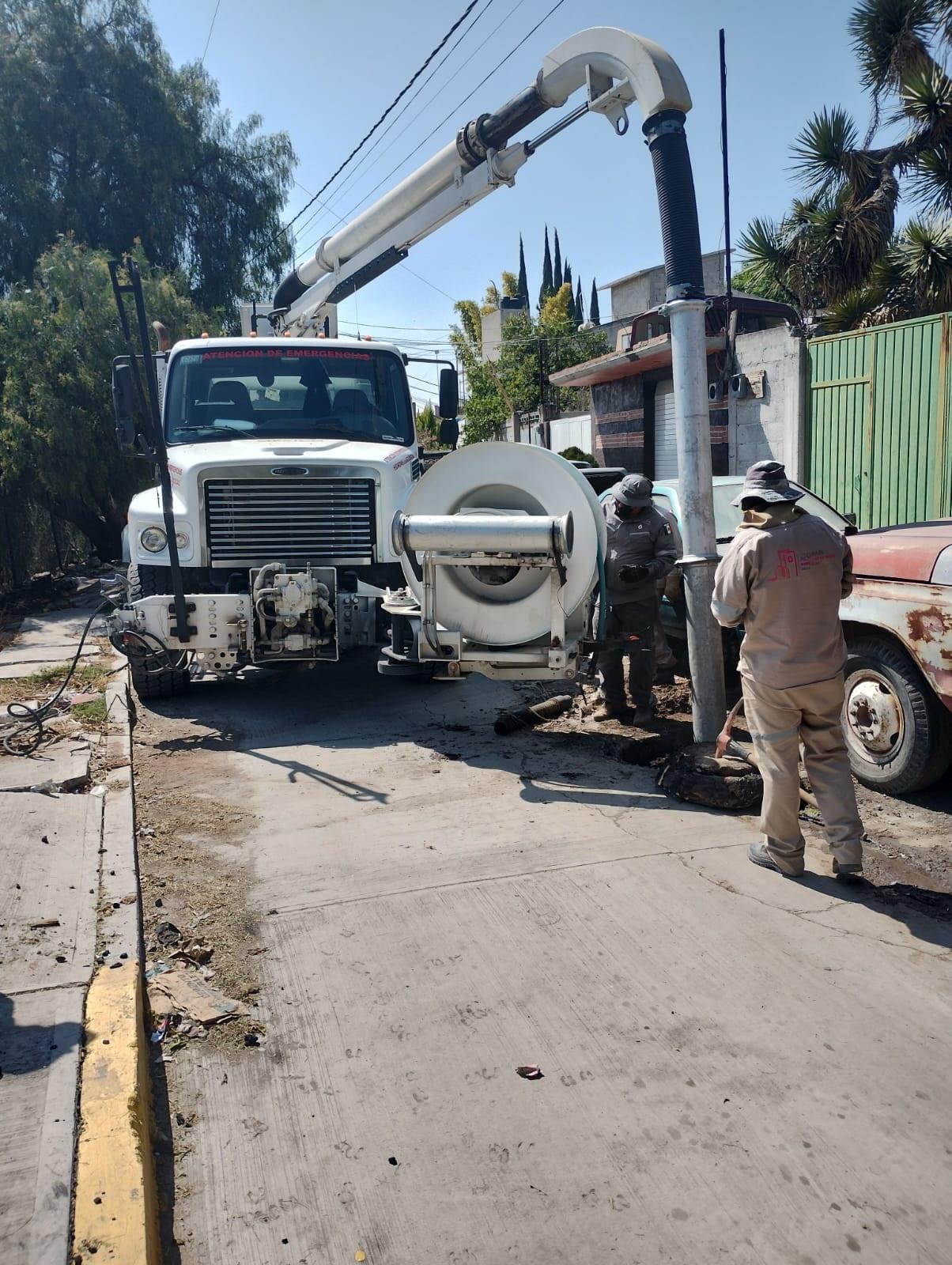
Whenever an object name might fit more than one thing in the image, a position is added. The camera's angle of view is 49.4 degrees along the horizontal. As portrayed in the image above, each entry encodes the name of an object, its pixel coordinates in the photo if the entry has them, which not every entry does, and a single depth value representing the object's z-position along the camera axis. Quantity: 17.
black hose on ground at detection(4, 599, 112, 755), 6.77
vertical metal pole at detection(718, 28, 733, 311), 7.86
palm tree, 13.23
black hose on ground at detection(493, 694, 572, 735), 7.34
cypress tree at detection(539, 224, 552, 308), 74.31
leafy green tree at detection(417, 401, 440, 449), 38.64
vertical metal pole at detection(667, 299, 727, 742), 6.01
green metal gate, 10.59
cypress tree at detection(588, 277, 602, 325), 75.75
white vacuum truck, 6.34
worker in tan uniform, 4.57
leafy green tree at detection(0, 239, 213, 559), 15.58
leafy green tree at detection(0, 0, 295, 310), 21.27
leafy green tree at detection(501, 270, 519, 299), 53.72
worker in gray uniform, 7.21
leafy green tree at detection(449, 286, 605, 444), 34.31
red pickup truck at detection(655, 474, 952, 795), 5.18
